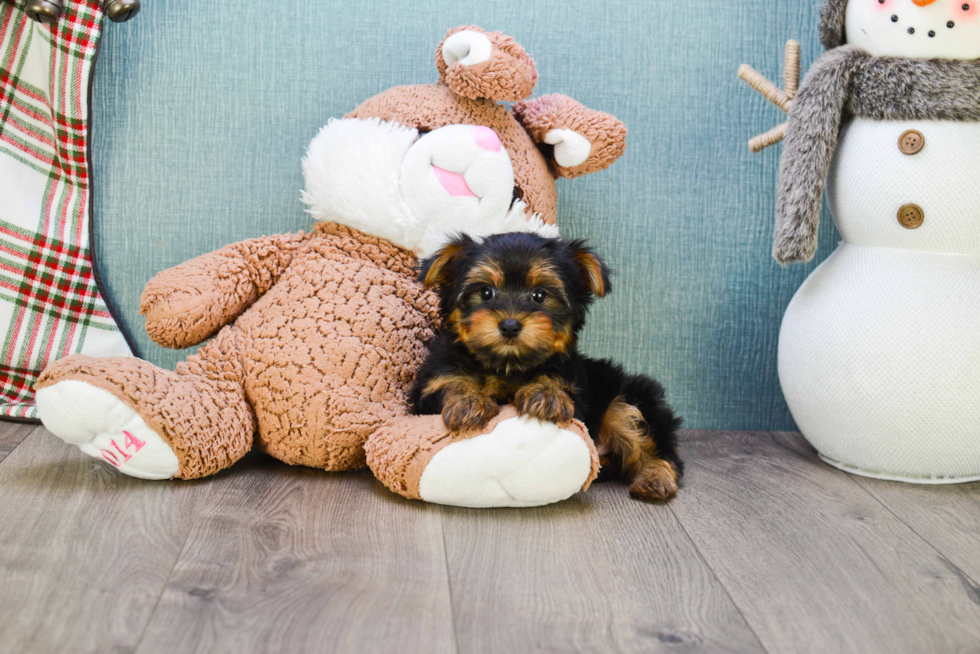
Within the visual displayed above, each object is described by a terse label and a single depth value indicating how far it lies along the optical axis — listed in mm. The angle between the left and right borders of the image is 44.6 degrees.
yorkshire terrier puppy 869
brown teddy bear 874
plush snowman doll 949
